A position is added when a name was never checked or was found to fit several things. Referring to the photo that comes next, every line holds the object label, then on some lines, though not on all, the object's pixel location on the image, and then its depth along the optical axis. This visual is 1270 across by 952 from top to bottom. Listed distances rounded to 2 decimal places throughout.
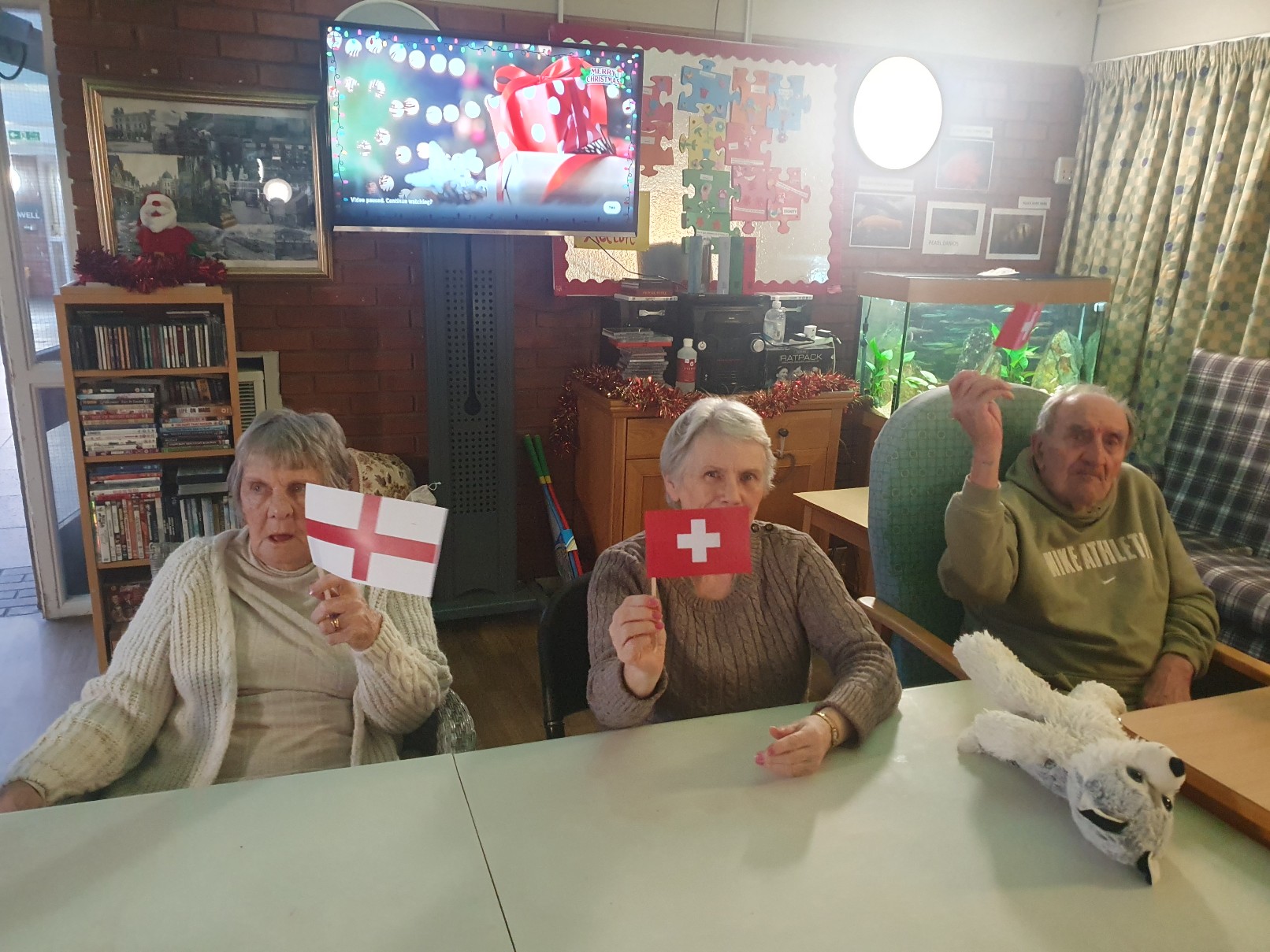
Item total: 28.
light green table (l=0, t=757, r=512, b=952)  0.91
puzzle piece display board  3.49
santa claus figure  2.92
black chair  1.54
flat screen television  2.89
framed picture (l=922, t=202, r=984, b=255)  4.07
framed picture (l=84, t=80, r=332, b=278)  2.96
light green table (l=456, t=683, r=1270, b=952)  0.95
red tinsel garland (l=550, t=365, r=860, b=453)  3.18
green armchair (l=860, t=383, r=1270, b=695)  1.91
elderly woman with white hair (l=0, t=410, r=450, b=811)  1.39
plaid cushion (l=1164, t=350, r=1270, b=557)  2.92
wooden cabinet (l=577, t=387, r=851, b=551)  3.23
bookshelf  2.79
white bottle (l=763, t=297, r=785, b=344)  3.56
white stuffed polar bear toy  1.05
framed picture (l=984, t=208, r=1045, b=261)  4.18
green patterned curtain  3.38
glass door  2.97
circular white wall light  3.81
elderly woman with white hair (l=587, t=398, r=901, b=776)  1.47
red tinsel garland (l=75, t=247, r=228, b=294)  2.75
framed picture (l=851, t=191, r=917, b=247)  3.94
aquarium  3.53
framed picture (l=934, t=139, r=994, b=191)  4.03
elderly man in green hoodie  1.75
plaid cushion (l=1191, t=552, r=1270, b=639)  2.49
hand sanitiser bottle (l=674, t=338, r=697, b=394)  3.34
